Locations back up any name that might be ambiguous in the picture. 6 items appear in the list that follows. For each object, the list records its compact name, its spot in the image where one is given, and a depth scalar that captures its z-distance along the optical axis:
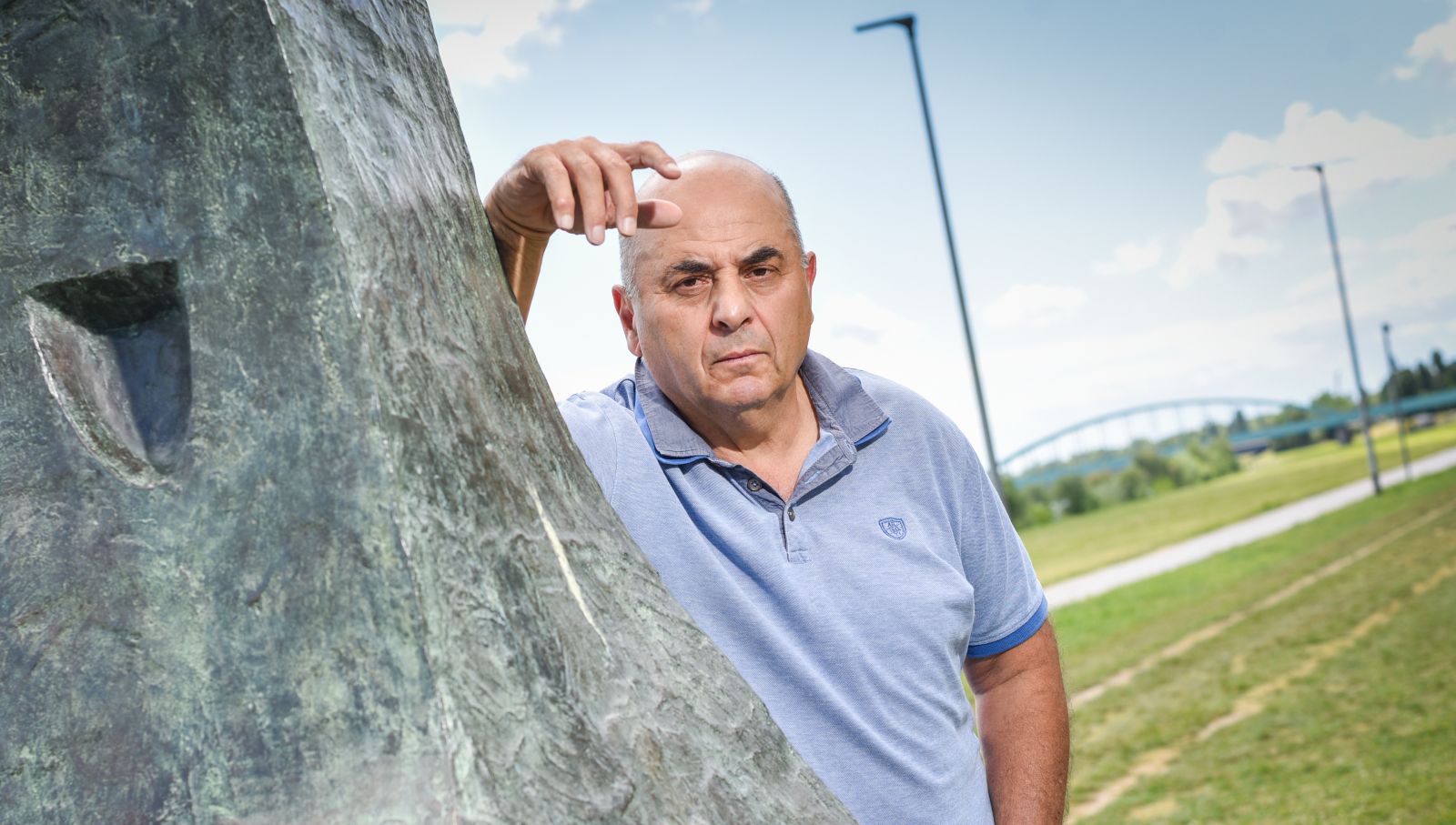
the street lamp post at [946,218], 10.31
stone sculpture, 1.19
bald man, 2.08
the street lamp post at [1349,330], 26.45
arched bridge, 54.22
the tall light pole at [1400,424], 34.88
